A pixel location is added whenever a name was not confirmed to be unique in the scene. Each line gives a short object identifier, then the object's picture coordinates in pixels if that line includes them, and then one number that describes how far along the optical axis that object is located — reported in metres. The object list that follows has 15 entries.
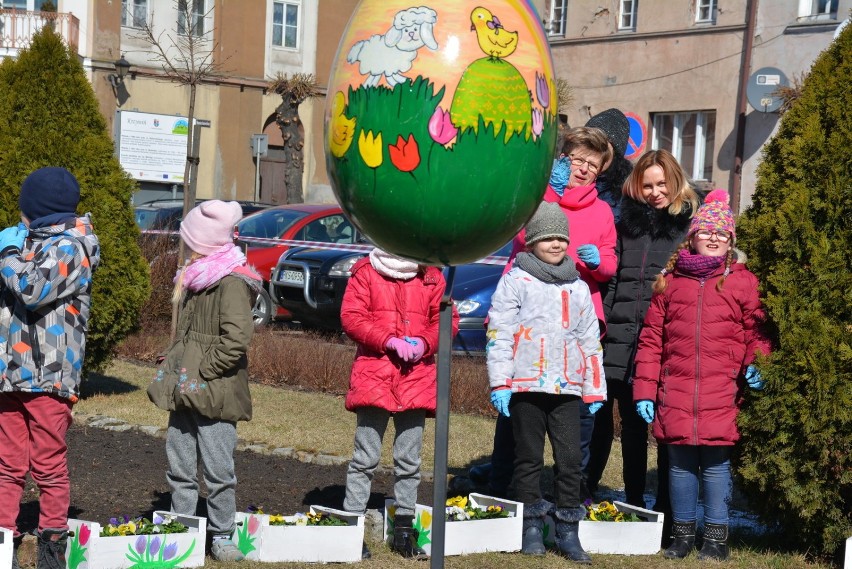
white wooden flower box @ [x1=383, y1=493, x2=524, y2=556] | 5.76
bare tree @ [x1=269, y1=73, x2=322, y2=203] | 34.22
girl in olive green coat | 5.40
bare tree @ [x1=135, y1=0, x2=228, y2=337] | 11.98
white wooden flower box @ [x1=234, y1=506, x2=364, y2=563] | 5.48
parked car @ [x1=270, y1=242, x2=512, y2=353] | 14.11
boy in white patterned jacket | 5.78
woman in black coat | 6.30
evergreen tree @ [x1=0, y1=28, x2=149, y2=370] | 8.75
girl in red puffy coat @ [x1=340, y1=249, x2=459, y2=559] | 5.74
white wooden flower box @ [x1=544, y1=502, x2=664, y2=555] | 5.99
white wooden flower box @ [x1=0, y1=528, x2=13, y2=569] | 4.91
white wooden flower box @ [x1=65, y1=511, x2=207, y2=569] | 5.08
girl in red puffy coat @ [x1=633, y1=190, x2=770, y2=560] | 5.76
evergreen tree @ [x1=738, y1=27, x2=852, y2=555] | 5.54
